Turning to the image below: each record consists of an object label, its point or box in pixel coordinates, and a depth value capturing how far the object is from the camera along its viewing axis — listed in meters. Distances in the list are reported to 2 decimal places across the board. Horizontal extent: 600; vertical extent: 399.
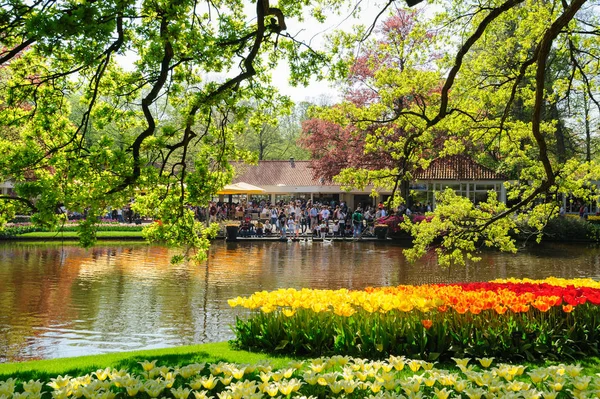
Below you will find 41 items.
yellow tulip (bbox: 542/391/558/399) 3.46
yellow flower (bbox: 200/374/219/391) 3.76
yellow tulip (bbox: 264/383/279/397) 3.58
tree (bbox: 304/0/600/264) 10.62
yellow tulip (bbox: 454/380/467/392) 3.77
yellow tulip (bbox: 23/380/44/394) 3.69
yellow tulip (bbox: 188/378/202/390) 3.79
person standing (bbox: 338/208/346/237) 30.11
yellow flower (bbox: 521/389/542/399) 3.47
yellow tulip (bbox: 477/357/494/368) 4.14
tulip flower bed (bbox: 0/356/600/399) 3.60
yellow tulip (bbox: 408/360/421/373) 4.09
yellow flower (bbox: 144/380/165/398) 3.61
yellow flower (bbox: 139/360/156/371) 4.15
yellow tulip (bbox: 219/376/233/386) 3.76
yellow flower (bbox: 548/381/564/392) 3.76
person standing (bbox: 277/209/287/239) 29.42
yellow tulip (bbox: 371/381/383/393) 3.73
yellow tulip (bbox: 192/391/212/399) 3.49
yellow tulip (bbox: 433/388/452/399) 3.50
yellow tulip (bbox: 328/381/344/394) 3.70
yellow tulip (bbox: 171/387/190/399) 3.55
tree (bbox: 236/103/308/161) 57.94
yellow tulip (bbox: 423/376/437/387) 3.81
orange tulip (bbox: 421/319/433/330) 5.62
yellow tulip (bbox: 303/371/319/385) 3.87
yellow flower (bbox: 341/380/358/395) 3.70
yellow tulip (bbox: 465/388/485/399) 3.57
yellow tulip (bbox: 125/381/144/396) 3.66
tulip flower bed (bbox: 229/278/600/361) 6.02
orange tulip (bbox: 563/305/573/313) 6.12
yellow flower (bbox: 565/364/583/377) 3.98
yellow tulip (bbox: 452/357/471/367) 4.14
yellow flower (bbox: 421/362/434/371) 4.32
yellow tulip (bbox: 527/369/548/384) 3.94
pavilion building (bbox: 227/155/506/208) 36.53
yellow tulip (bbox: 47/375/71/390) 3.78
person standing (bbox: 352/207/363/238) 29.34
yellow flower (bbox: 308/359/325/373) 3.99
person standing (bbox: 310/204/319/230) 31.30
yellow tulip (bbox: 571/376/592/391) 3.66
